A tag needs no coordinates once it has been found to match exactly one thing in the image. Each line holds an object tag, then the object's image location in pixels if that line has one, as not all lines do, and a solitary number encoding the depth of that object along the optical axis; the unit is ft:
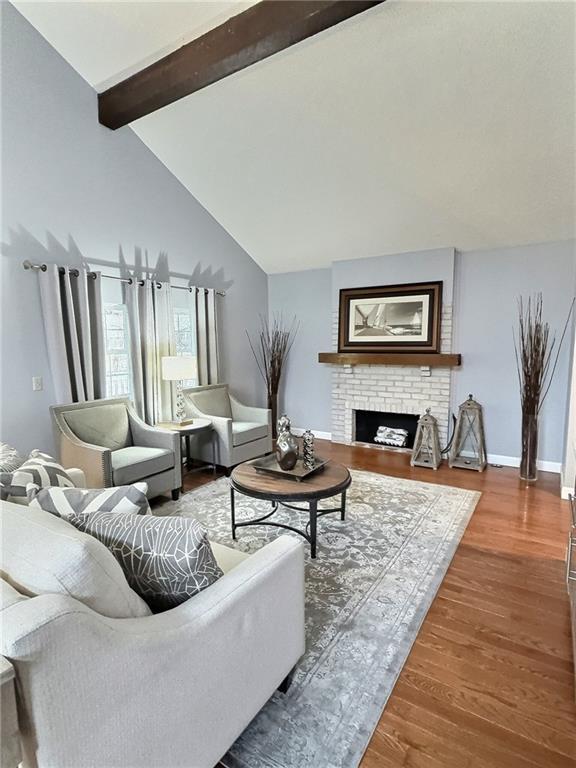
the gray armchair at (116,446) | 10.23
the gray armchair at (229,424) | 13.71
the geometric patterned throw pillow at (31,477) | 5.02
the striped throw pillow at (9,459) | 5.90
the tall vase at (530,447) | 12.98
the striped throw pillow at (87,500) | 4.36
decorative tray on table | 8.82
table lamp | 13.25
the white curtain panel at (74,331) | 11.40
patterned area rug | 4.71
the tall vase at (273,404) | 18.83
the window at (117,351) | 13.02
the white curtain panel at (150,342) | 13.50
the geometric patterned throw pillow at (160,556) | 3.98
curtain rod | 11.00
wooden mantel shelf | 14.87
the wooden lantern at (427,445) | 14.46
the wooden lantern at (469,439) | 14.30
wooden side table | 12.93
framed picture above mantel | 15.31
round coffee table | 8.09
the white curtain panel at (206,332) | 15.70
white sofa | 2.80
